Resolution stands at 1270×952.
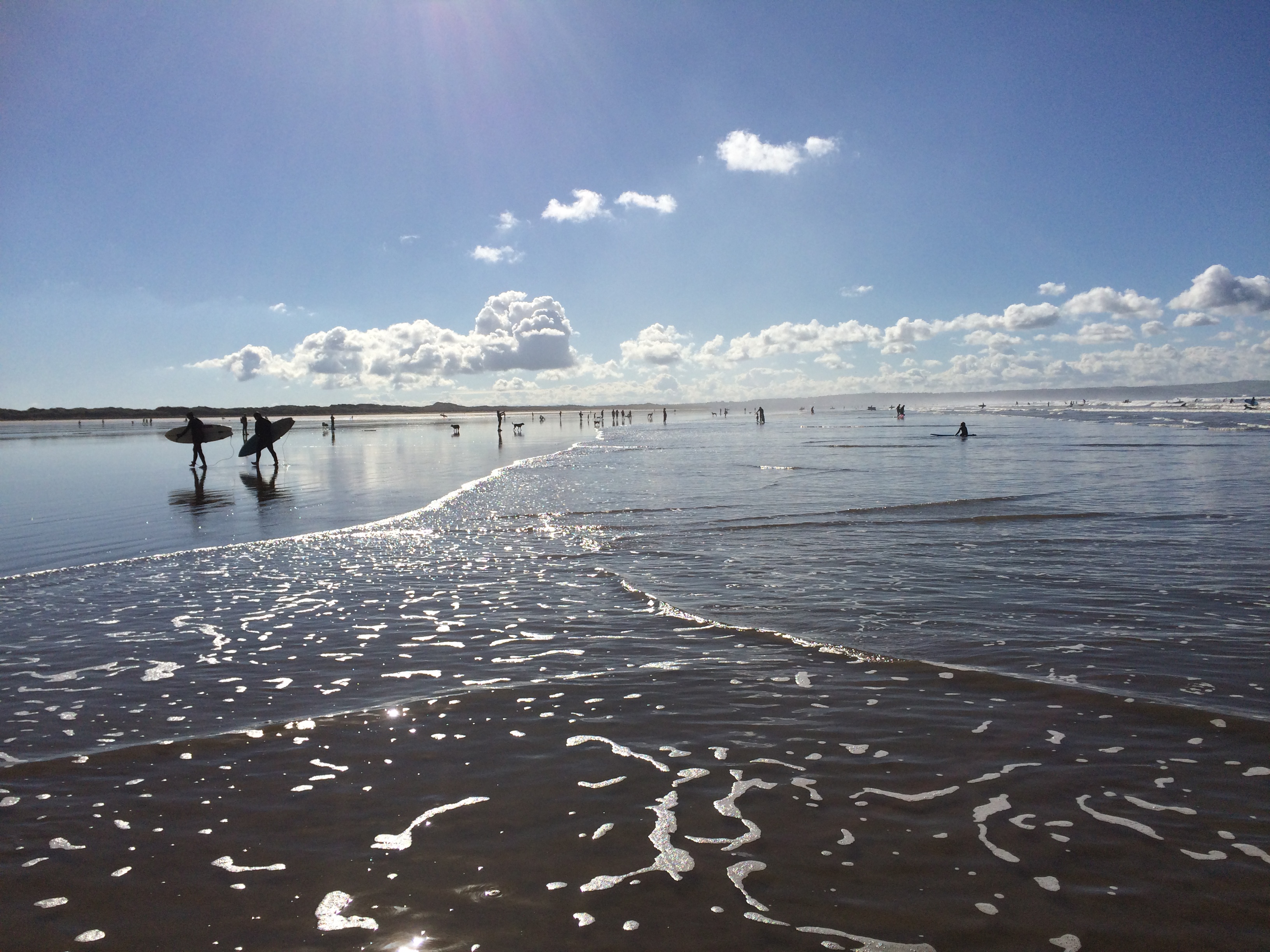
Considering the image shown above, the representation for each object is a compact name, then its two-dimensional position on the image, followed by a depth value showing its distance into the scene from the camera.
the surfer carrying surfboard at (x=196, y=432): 34.28
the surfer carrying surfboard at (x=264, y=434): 36.47
